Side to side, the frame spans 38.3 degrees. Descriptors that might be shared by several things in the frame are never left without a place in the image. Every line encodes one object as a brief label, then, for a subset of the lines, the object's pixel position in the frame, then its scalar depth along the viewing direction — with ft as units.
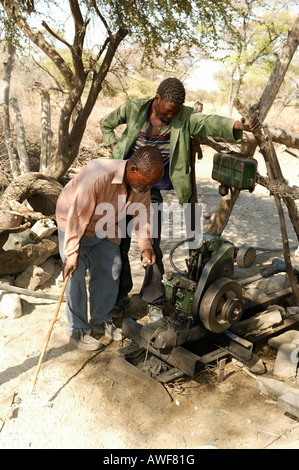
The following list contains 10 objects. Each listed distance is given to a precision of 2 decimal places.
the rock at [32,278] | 14.64
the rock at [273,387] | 9.61
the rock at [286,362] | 10.57
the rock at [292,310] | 13.33
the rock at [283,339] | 11.68
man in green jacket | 11.16
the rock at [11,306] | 12.75
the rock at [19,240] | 14.97
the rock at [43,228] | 15.89
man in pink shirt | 9.83
